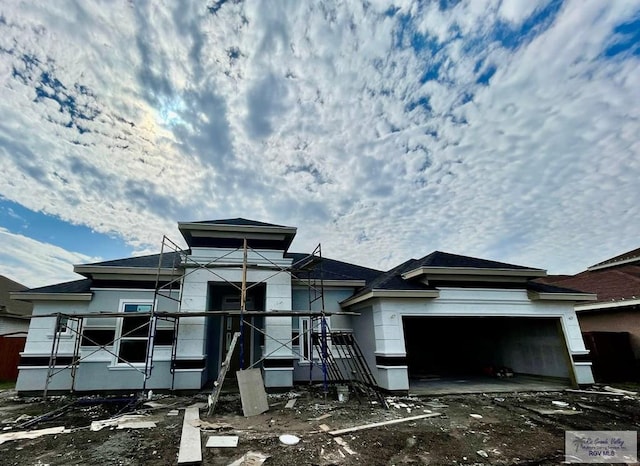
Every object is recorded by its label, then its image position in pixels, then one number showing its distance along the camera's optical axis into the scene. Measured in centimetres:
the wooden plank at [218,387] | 604
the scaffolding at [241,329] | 771
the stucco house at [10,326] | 1193
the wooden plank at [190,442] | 377
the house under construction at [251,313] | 815
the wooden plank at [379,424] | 484
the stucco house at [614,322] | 980
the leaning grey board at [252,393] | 608
